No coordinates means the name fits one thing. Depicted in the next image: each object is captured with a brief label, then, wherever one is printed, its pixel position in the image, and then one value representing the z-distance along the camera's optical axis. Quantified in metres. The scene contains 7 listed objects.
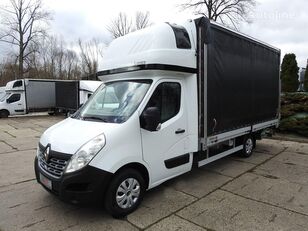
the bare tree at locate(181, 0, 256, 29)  25.19
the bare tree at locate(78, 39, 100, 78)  41.31
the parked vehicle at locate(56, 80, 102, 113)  17.58
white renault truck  3.44
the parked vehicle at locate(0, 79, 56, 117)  19.68
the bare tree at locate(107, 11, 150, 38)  33.75
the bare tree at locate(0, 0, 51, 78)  36.62
